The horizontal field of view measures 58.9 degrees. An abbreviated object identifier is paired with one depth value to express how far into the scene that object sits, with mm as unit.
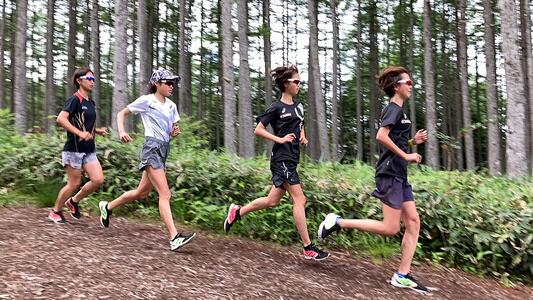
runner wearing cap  4879
